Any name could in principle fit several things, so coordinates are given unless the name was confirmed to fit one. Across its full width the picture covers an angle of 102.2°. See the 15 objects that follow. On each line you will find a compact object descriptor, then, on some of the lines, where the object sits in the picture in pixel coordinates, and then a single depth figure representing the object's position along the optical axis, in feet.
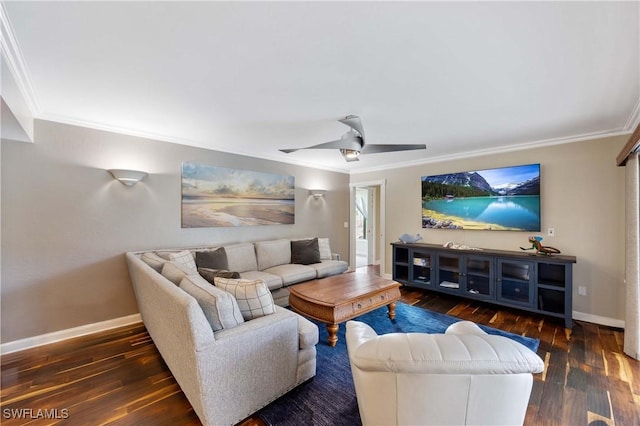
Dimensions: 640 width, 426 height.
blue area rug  5.63
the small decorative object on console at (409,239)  15.12
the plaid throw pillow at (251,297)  6.13
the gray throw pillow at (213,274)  7.46
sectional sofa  4.96
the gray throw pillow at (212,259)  10.57
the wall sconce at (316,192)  16.75
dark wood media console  10.59
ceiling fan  8.27
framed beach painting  12.05
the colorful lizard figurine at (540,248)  10.82
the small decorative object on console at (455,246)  13.20
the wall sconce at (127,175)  9.71
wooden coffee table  8.45
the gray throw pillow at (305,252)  14.06
